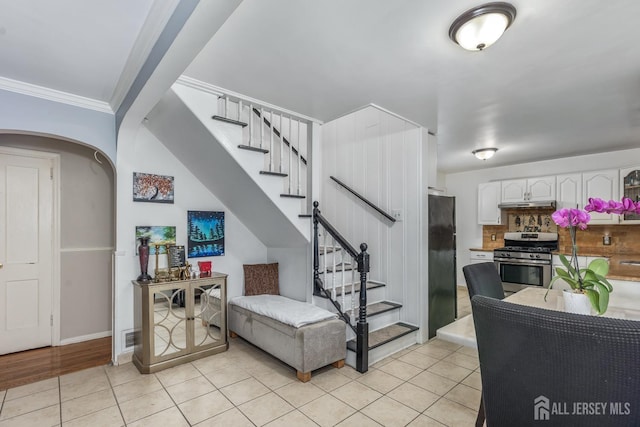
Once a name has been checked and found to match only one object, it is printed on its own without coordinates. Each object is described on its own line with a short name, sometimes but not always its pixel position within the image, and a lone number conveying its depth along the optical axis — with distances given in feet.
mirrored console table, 9.16
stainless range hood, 16.39
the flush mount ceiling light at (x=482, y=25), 5.36
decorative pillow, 12.23
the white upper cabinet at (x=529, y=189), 16.61
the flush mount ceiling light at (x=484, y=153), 14.98
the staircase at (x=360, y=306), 9.37
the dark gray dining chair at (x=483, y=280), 6.81
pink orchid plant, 4.83
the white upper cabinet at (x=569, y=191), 15.69
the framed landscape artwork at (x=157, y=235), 10.44
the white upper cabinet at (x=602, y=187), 14.64
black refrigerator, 11.92
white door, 10.52
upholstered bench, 8.61
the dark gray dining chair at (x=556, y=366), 2.69
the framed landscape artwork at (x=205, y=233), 11.49
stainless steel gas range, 15.69
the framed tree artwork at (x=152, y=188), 10.37
